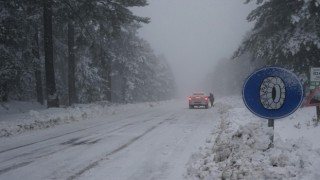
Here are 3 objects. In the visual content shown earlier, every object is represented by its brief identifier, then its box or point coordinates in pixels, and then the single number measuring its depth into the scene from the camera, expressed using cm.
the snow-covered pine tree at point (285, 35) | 1747
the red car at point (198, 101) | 3344
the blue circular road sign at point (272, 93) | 543
